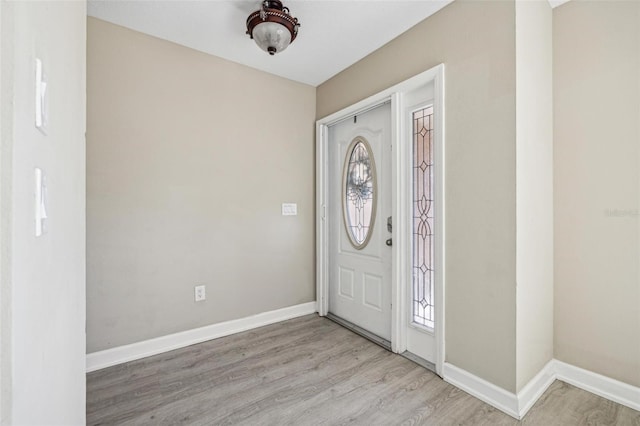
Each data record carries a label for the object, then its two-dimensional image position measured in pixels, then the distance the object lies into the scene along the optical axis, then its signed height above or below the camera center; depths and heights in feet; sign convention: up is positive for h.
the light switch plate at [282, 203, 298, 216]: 10.32 +0.14
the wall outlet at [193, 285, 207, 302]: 8.60 -2.33
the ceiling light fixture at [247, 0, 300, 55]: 6.46 +4.24
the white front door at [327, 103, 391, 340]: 8.63 -0.22
